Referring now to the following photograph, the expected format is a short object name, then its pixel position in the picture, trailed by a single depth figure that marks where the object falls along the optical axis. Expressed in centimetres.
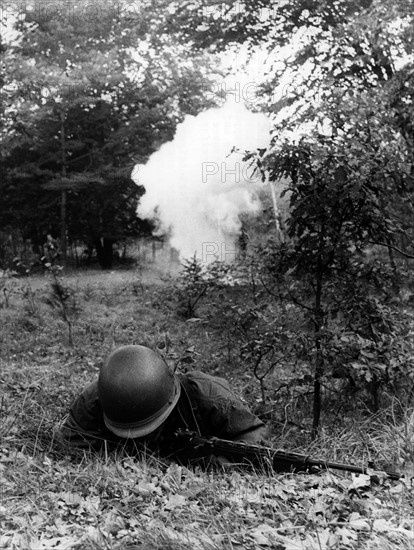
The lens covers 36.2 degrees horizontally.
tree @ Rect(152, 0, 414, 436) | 458
